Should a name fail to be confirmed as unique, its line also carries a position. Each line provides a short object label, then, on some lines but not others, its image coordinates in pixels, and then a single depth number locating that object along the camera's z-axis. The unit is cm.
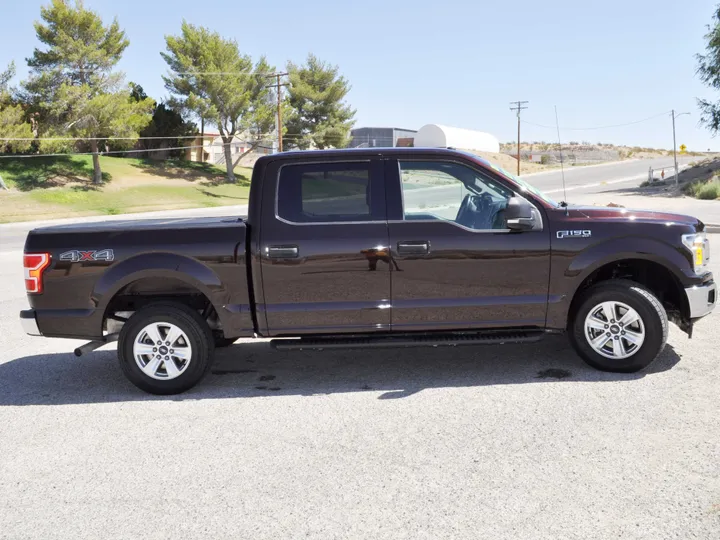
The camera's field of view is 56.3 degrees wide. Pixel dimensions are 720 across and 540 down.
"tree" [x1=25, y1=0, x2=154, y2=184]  4894
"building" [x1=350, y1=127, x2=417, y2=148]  10269
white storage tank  9131
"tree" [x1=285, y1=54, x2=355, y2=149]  7412
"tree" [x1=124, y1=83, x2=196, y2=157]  6103
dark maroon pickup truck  546
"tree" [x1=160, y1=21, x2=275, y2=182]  5978
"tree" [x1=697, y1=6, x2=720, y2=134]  4550
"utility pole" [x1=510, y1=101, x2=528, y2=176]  6550
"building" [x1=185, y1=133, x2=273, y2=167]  6676
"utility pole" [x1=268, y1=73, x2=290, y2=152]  5325
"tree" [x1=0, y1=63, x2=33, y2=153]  4647
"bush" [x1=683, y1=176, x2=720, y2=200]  3706
